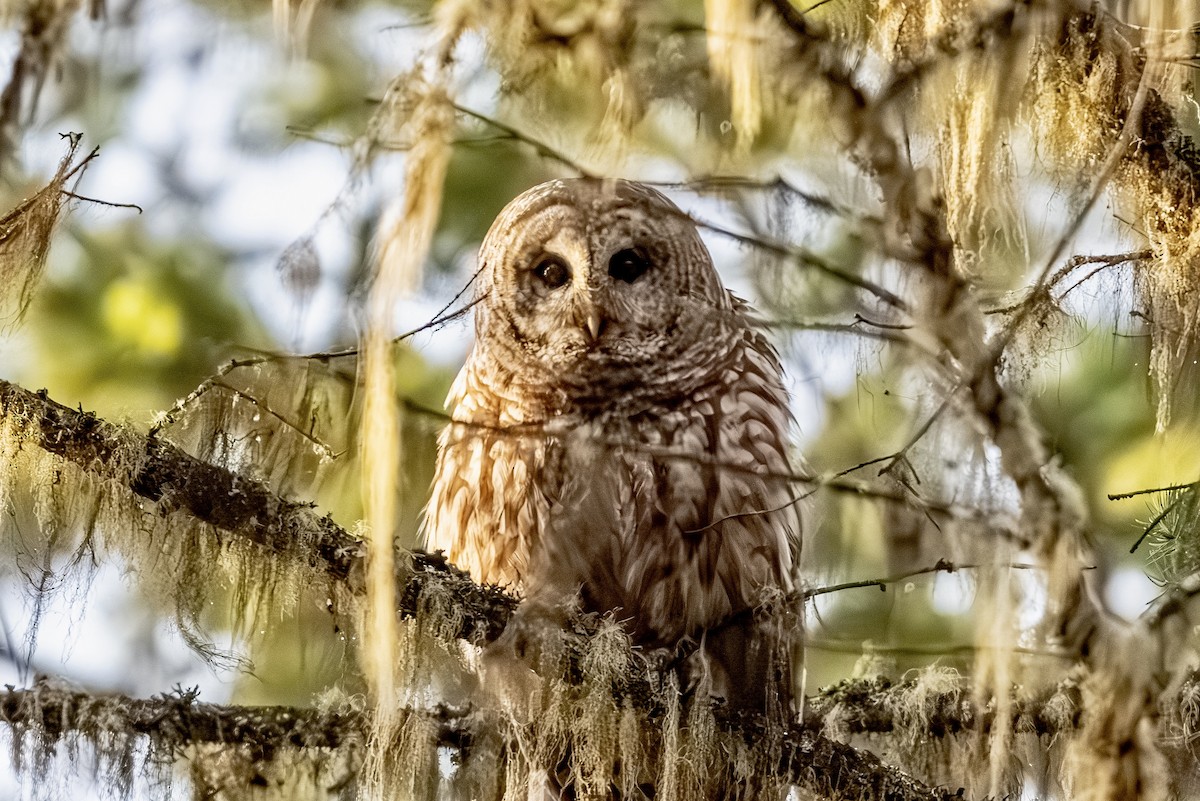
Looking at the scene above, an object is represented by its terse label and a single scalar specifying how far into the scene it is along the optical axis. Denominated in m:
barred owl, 7.87
